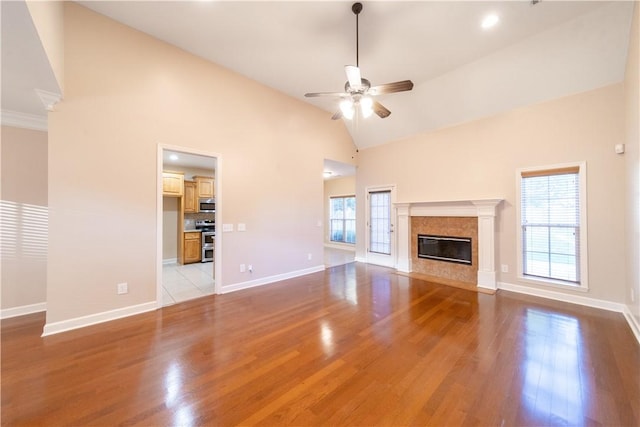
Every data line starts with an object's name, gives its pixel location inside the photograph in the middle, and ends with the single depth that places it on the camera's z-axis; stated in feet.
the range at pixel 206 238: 21.63
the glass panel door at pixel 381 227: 19.44
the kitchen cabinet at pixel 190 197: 21.45
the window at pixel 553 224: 11.59
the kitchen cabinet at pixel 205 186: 21.97
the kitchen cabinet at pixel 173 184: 20.07
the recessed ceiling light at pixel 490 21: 9.33
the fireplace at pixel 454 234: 13.85
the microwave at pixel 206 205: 22.16
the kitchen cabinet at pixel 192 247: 20.83
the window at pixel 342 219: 29.14
